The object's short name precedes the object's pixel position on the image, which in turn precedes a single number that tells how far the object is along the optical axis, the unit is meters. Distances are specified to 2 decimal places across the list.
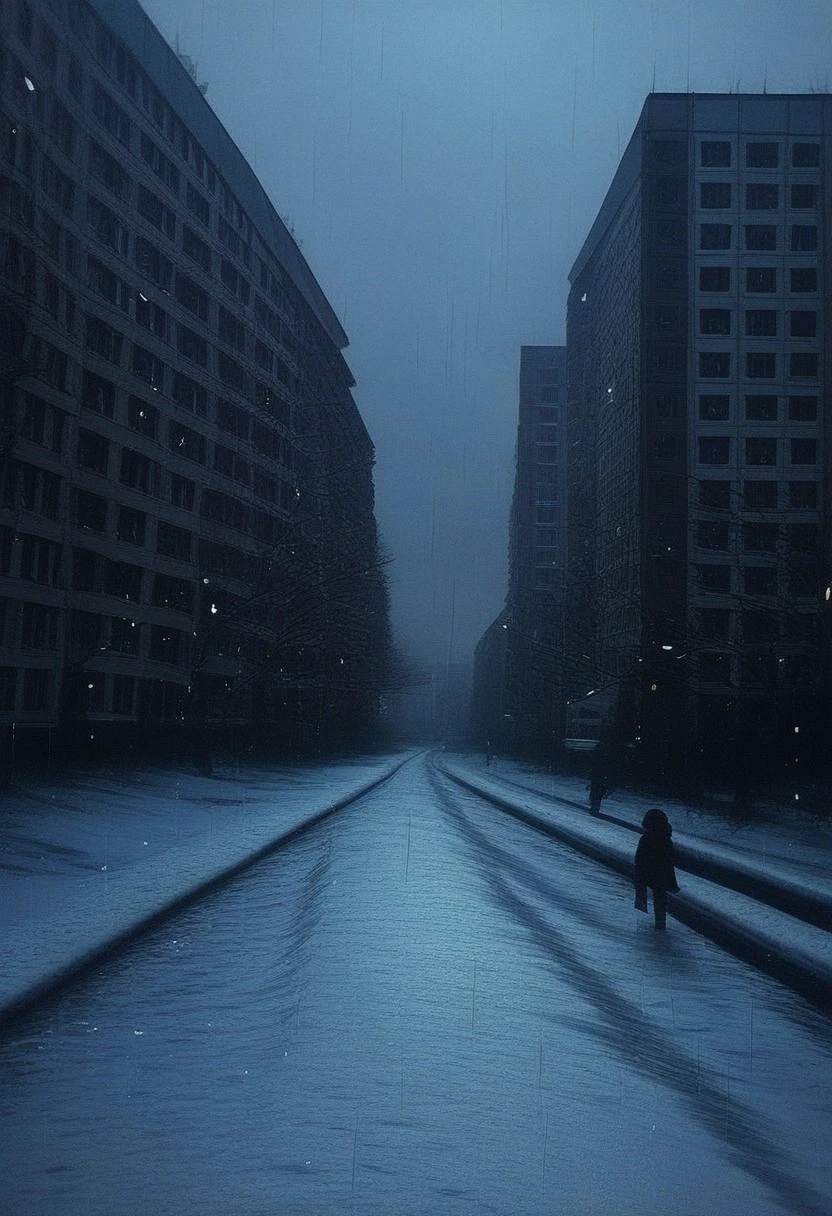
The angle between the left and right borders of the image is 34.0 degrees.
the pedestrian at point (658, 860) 15.20
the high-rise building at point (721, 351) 77.62
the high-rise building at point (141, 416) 44.81
